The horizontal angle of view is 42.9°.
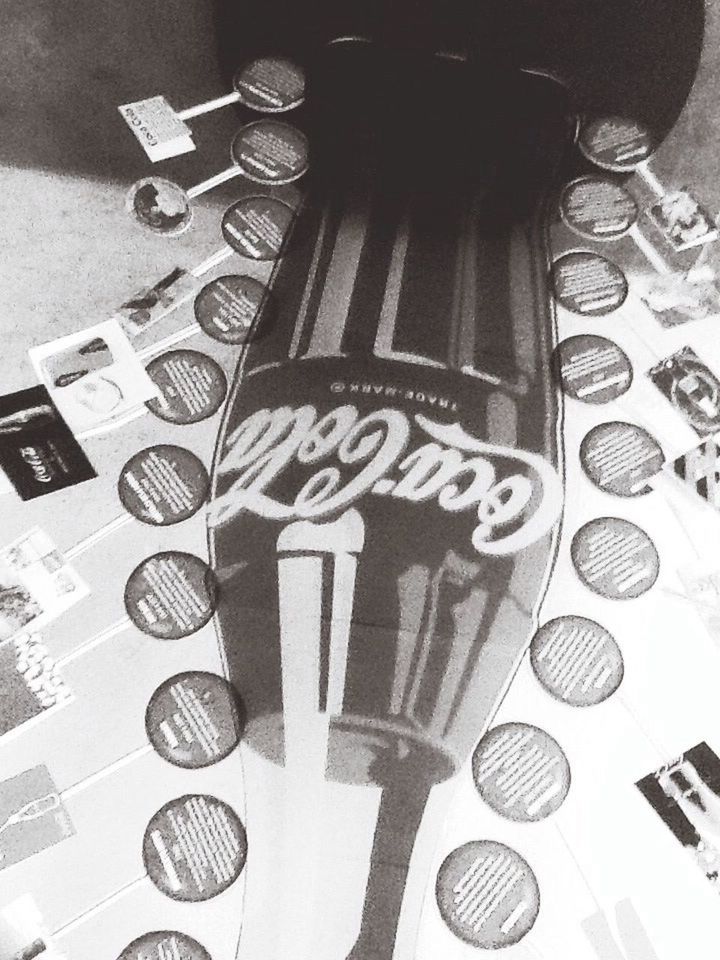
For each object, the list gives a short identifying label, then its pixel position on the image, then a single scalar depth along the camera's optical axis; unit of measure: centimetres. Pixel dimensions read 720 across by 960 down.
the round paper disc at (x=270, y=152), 167
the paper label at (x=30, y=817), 116
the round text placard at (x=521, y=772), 121
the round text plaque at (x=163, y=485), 136
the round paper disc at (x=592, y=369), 150
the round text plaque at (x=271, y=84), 175
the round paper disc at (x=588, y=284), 158
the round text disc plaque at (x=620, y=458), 143
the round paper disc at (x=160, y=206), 158
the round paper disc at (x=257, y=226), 159
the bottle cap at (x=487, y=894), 114
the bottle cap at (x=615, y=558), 135
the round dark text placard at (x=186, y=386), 144
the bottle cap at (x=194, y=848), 114
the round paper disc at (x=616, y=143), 174
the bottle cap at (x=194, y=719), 121
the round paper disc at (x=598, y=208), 166
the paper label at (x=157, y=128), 167
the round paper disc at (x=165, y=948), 111
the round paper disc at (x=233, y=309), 151
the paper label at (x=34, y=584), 128
